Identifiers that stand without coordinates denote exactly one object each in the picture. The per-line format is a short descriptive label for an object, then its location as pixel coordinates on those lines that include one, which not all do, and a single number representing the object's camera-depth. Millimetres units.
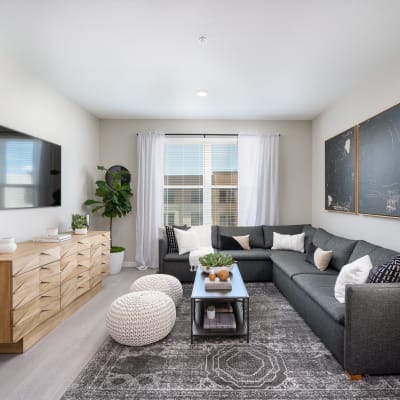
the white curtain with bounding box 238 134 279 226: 4730
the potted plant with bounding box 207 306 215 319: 2437
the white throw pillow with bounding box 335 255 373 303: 2107
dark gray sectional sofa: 1798
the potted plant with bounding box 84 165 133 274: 4281
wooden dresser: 2014
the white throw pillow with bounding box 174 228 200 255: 4055
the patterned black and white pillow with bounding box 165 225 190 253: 4133
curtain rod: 4801
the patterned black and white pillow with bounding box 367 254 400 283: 1896
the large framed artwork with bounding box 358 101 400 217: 2594
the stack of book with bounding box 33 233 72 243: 2842
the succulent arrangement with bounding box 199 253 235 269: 2869
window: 4867
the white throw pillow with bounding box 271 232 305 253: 4079
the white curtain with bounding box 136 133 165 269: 4684
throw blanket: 3877
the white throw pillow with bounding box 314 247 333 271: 3080
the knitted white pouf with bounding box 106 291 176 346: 2162
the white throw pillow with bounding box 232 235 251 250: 4234
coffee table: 2256
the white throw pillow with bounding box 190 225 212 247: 4438
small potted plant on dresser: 3465
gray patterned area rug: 1693
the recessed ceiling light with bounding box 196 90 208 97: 3514
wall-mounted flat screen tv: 2582
